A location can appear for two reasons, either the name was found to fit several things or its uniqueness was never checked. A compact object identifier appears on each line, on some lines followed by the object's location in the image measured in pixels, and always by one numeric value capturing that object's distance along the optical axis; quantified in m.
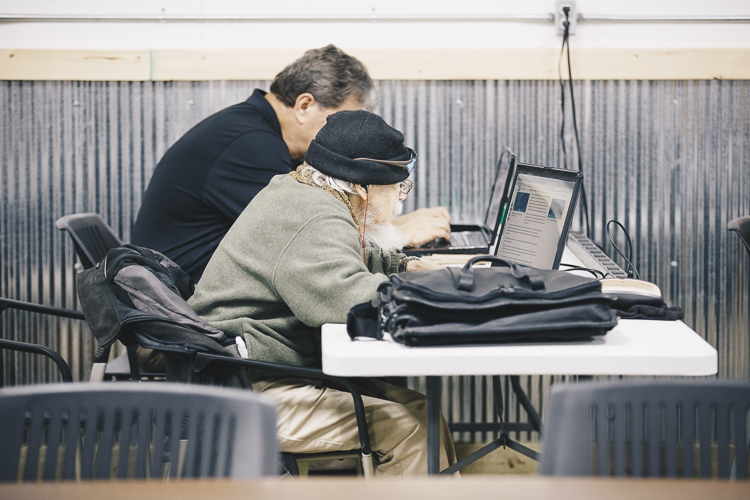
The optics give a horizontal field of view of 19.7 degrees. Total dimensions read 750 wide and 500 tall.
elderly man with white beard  4.72
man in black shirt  5.39
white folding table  4.46
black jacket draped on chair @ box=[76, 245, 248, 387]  4.73
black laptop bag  4.49
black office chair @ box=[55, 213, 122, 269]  5.28
